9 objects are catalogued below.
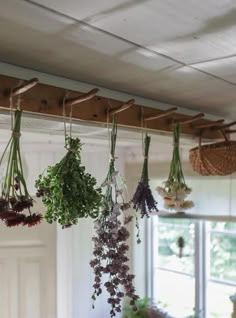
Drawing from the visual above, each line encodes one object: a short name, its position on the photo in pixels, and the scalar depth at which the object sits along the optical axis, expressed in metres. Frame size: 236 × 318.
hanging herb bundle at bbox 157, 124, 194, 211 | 1.76
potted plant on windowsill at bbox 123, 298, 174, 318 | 4.18
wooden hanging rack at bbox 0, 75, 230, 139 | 1.29
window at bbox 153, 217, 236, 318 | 4.02
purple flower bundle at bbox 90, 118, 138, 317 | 1.43
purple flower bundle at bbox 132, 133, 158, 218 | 1.56
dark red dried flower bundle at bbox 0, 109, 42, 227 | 1.18
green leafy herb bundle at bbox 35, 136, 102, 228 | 1.33
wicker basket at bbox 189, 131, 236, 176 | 1.99
